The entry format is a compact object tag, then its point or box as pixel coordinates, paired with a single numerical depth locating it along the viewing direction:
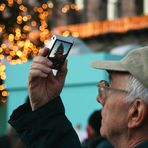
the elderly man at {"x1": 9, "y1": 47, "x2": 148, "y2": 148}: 2.36
